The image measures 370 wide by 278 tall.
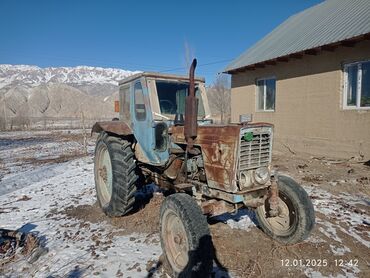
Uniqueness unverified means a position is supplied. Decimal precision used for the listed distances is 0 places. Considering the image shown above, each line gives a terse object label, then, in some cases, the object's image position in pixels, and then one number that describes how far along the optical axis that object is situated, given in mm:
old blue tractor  3180
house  8305
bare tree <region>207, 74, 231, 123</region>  34281
